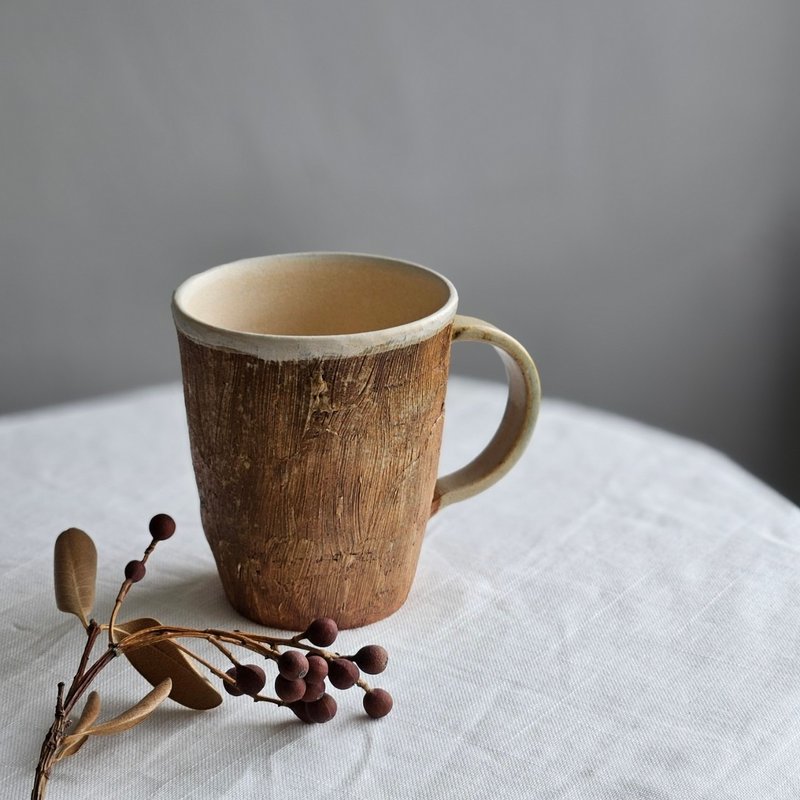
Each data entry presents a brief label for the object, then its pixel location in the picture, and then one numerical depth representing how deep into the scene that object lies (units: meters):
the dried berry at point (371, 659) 0.50
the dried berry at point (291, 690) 0.48
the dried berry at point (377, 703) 0.50
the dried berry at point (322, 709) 0.49
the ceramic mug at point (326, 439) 0.51
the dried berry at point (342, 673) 0.49
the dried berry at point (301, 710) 0.49
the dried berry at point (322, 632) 0.50
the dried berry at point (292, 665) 0.47
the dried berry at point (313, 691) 0.49
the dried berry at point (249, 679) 0.49
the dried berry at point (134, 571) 0.53
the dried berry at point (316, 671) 0.48
